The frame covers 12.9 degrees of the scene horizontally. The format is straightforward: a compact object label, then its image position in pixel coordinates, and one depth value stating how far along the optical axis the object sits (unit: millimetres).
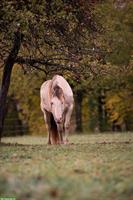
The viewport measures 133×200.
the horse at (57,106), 21625
